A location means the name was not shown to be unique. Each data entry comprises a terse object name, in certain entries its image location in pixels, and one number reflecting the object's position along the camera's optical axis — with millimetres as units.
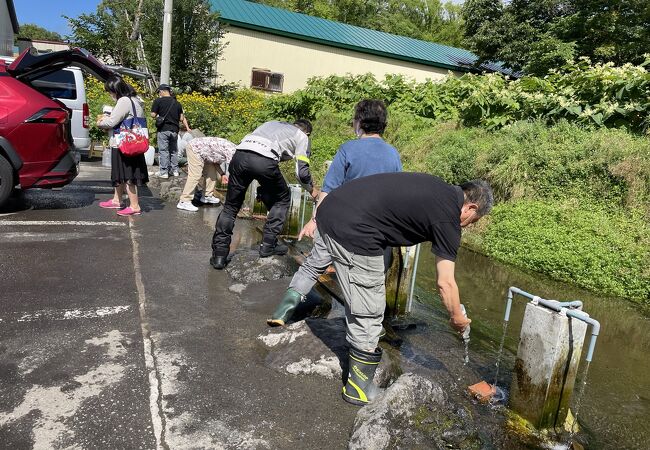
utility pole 11953
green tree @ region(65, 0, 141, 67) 19156
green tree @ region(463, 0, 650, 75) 20094
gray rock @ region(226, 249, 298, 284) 5121
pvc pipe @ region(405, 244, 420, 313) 4666
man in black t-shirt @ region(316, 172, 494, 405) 2781
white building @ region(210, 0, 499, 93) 21094
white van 10641
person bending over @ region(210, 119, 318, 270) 4844
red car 6242
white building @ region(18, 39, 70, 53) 32916
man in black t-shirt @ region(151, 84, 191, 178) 9273
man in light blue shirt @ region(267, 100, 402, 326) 3938
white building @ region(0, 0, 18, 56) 22484
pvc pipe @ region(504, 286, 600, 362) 2867
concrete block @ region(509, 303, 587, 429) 2986
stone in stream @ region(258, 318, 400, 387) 3459
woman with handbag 6457
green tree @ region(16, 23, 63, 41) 70375
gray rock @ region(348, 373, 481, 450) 2686
